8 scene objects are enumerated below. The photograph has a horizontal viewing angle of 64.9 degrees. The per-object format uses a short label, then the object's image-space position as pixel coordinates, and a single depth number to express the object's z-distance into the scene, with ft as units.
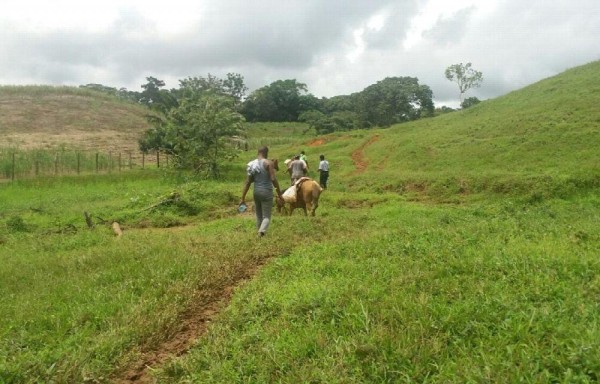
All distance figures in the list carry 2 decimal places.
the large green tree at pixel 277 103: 247.09
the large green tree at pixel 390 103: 187.83
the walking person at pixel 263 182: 30.50
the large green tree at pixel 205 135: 83.66
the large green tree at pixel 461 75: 213.66
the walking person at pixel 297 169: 50.37
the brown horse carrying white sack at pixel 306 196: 41.16
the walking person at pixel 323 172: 67.92
